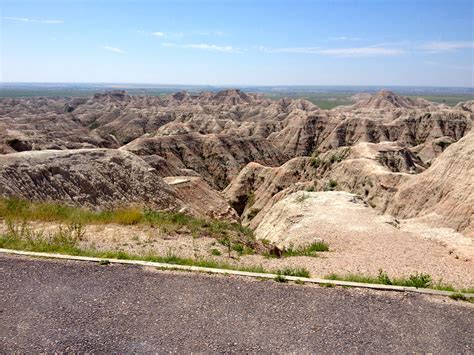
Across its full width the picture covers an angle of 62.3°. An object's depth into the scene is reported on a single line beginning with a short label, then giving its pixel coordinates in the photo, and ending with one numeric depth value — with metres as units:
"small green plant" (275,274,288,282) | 7.86
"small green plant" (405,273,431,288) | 7.86
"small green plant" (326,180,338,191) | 37.94
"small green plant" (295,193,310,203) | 25.04
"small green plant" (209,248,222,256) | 10.43
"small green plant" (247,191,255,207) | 48.53
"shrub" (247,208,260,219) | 43.61
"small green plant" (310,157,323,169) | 51.23
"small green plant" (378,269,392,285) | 8.07
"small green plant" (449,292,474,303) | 7.40
